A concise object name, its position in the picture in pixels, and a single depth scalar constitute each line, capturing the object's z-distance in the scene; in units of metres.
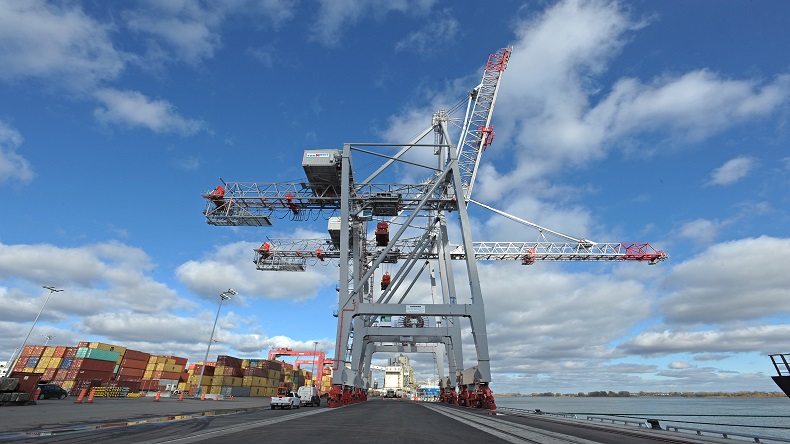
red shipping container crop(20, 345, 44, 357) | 50.56
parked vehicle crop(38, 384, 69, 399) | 33.75
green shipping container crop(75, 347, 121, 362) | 50.69
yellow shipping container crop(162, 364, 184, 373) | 64.86
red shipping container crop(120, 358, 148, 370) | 57.38
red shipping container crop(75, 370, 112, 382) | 49.62
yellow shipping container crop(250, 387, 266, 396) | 69.00
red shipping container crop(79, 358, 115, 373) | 50.00
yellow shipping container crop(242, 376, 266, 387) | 68.12
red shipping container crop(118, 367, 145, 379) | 56.98
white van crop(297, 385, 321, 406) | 36.38
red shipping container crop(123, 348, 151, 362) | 57.96
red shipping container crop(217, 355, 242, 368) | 63.82
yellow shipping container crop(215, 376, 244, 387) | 62.08
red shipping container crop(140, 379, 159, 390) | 61.04
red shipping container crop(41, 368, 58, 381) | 49.16
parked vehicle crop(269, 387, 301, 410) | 28.62
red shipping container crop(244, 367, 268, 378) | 69.54
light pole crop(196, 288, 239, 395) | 47.06
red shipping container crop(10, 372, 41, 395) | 26.03
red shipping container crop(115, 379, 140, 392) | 53.57
